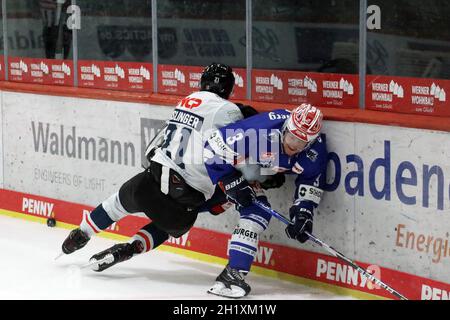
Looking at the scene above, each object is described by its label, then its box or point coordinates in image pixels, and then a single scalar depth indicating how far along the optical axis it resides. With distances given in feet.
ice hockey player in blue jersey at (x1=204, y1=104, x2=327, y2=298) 34.47
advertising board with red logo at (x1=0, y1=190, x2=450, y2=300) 32.78
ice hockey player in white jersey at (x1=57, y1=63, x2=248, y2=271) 36.35
